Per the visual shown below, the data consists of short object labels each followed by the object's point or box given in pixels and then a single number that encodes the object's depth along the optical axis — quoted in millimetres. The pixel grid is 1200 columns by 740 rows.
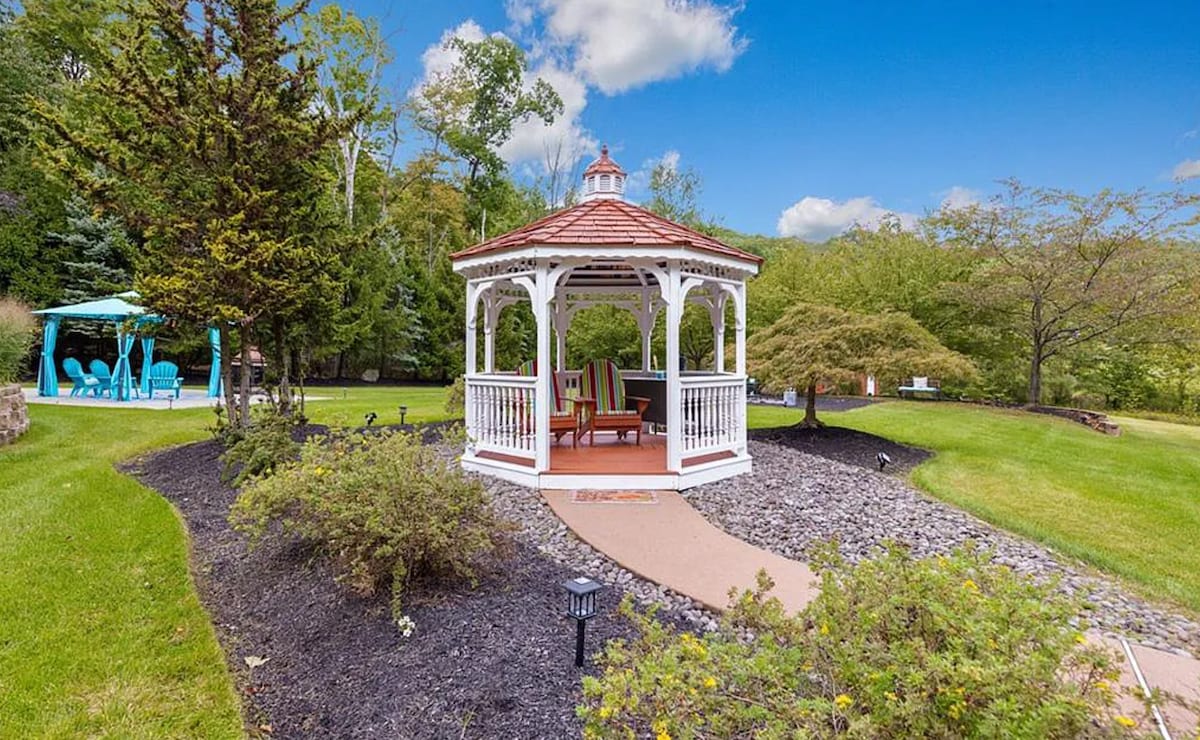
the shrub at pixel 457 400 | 10680
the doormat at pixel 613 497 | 5695
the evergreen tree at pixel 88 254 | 17906
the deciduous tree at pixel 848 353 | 8914
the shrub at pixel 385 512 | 3388
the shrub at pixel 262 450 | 5844
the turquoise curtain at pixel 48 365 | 13547
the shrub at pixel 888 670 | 1541
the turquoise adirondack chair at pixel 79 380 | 13484
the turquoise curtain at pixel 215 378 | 13719
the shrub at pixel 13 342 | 8383
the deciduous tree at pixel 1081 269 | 14297
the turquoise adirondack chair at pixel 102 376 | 13595
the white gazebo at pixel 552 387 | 6152
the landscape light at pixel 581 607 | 2729
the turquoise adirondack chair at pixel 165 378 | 14267
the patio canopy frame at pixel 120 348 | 13047
